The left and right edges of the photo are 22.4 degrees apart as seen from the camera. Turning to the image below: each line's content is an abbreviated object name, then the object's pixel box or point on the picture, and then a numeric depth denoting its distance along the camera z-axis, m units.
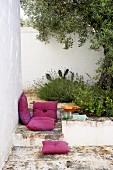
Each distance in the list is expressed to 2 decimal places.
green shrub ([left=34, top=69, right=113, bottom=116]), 6.33
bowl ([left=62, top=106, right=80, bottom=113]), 6.56
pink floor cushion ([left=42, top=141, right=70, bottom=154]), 5.08
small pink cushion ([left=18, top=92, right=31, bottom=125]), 6.23
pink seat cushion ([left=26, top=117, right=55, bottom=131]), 5.76
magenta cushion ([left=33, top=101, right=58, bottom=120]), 6.54
